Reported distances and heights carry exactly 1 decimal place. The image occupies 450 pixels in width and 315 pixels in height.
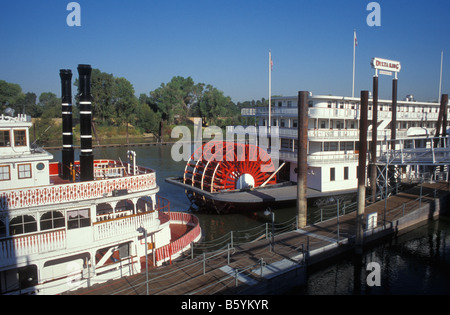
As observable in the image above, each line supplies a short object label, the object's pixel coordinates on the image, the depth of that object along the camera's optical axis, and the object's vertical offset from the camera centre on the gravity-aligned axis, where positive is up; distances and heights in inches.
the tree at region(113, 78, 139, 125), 2689.5 +237.6
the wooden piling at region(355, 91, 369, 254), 580.4 -61.9
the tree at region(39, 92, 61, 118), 2345.0 +303.3
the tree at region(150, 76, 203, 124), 3051.2 +304.1
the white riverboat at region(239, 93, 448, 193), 901.8 -4.5
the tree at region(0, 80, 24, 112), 2596.7 +285.2
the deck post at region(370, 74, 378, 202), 824.3 -46.5
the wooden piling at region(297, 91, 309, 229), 642.2 -45.5
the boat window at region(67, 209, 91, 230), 510.6 -117.6
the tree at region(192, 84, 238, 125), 3088.1 +217.7
